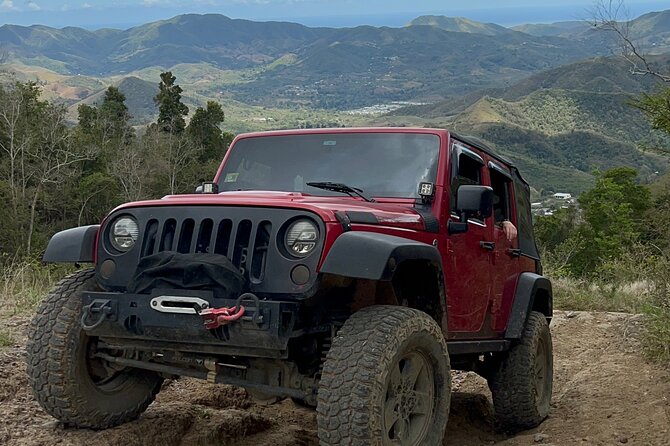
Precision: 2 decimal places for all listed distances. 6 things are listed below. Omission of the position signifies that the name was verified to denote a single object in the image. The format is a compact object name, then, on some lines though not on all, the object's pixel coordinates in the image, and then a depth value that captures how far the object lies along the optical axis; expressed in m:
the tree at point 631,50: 11.95
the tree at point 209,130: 43.47
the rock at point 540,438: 5.24
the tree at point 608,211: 39.44
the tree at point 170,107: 44.72
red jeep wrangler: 3.52
